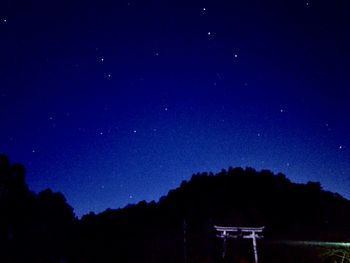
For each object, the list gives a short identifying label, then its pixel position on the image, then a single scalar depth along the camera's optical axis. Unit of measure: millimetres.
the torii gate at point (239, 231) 18919
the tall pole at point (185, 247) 23125
